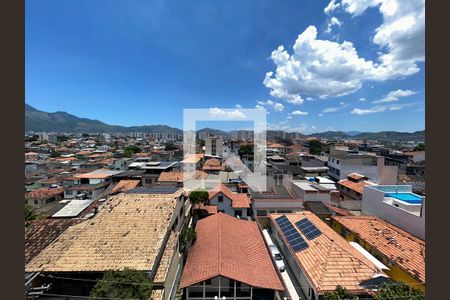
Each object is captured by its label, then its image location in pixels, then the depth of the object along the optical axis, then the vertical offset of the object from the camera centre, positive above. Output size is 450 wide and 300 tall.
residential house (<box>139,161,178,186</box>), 26.19 -3.60
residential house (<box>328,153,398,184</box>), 26.75 -3.01
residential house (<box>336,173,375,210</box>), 20.03 -5.24
